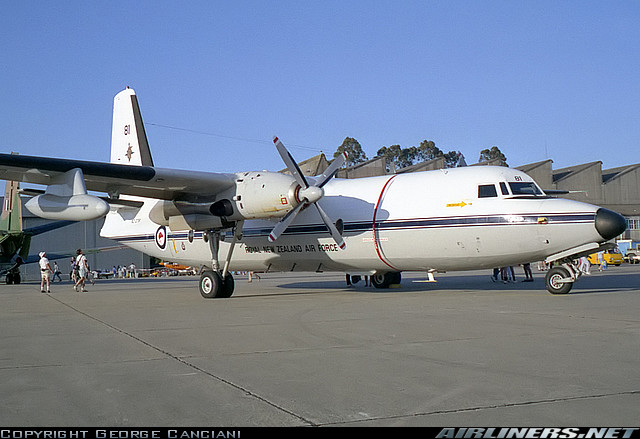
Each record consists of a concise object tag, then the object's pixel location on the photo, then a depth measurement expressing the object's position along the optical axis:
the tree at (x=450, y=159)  92.60
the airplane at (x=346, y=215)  14.58
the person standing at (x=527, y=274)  26.09
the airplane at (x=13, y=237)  35.22
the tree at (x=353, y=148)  92.68
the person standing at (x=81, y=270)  23.95
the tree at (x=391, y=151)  97.05
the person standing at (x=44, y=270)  22.56
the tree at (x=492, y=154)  92.68
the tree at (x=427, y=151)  96.32
